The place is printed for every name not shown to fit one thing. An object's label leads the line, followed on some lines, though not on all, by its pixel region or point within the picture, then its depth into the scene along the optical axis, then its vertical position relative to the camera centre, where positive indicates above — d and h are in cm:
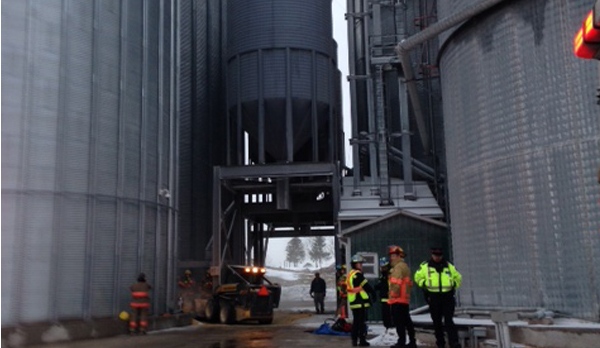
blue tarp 1486 -143
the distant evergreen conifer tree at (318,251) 12019 +288
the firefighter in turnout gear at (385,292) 1313 -52
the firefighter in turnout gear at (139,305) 1582 -80
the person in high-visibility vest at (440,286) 1020 -32
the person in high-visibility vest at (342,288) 1855 -61
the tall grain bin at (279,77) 2536 +725
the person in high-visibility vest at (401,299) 1054 -52
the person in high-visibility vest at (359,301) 1185 -61
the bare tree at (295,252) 13862 +323
